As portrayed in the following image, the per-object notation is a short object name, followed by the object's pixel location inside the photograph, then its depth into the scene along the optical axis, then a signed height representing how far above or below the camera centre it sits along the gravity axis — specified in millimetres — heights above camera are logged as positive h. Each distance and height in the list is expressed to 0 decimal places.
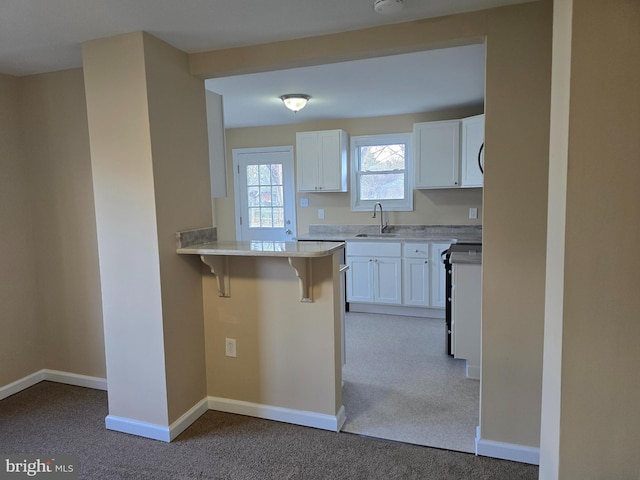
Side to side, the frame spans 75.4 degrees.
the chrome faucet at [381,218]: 5023 -209
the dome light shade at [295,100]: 3723 +928
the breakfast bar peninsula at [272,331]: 2391 -780
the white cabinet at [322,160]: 4844 +501
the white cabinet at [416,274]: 4453 -803
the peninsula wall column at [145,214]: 2188 -46
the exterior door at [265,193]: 5398 +137
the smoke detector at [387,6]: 1772 +845
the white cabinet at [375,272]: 4570 -794
